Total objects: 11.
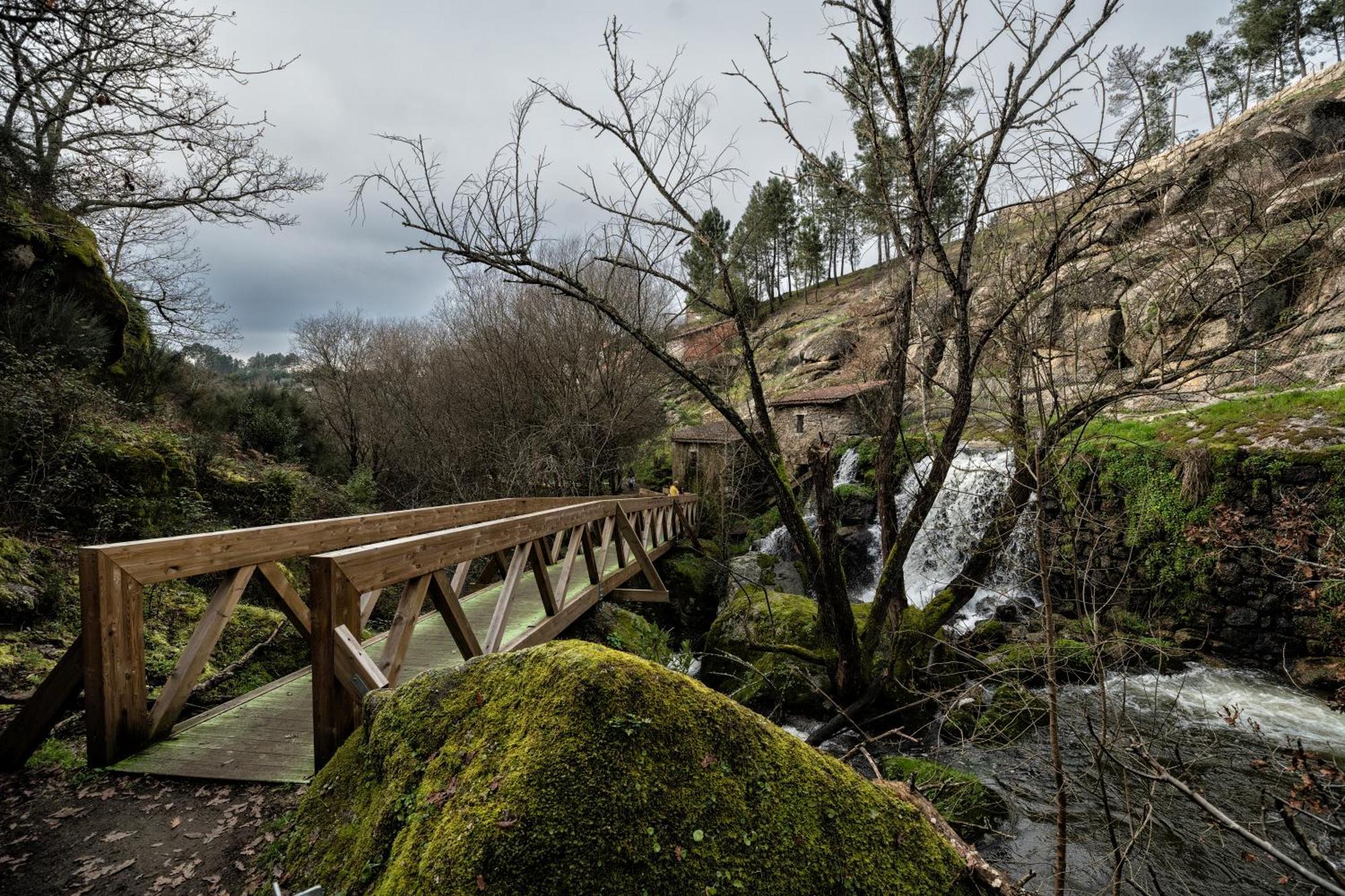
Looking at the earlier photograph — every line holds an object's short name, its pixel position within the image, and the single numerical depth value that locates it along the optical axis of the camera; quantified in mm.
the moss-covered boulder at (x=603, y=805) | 1342
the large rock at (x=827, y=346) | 28219
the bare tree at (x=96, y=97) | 5602
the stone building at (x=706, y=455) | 14930
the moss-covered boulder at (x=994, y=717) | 5055
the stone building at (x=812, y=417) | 19109
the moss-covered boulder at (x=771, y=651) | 5680
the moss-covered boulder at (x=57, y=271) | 7793
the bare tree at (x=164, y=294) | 12414
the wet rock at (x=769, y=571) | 10625
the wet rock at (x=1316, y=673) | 6688
